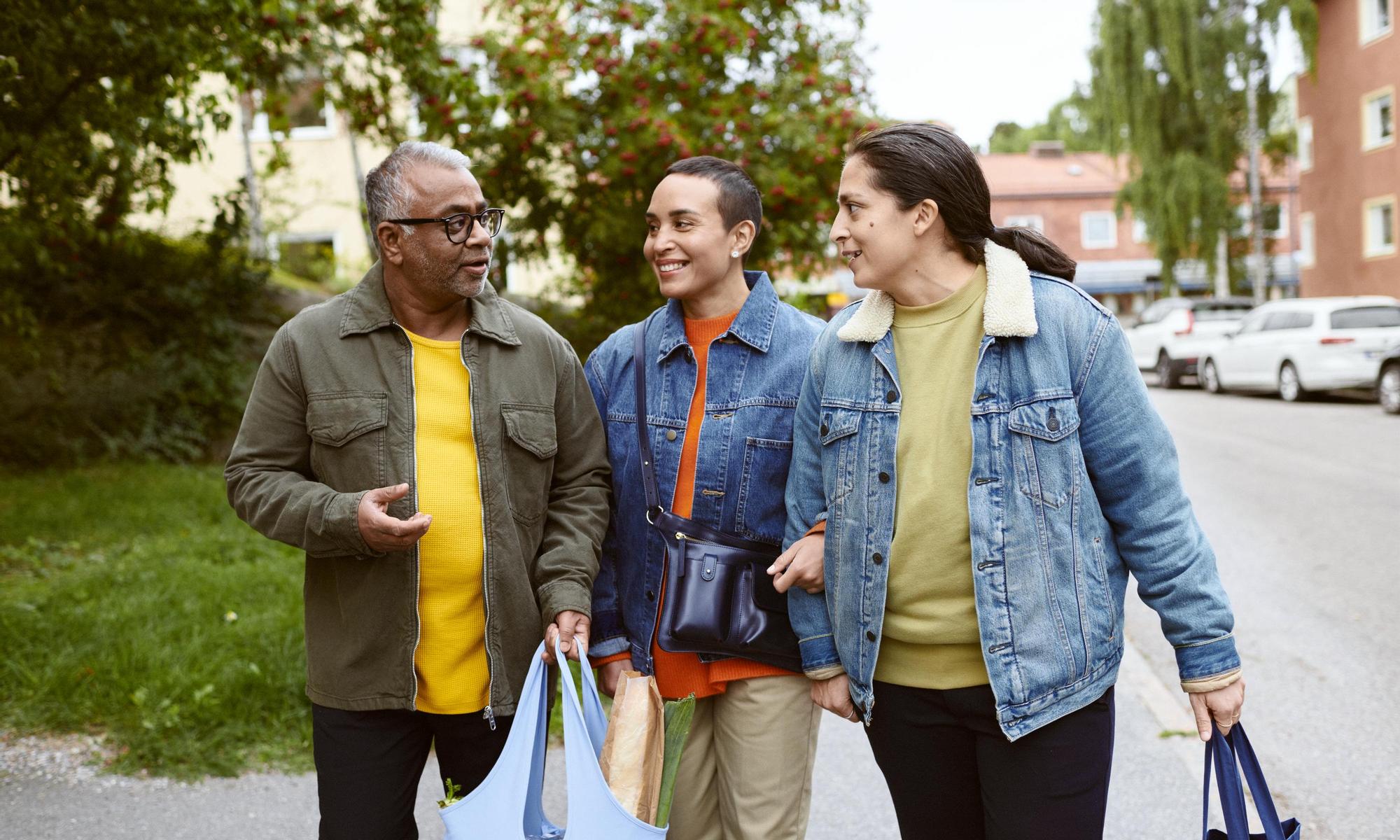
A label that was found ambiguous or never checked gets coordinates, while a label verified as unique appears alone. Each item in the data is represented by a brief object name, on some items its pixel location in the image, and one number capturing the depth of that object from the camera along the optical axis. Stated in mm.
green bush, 10984
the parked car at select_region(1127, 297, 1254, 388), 24781
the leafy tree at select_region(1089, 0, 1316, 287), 31172
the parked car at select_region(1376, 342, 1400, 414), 16219
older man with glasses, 2574
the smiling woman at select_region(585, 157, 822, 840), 2844
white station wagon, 18016
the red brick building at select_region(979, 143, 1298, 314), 50125
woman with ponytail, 2254
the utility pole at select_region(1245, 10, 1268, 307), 31938
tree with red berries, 9367
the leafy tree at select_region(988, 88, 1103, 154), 68000
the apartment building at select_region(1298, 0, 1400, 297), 29891
